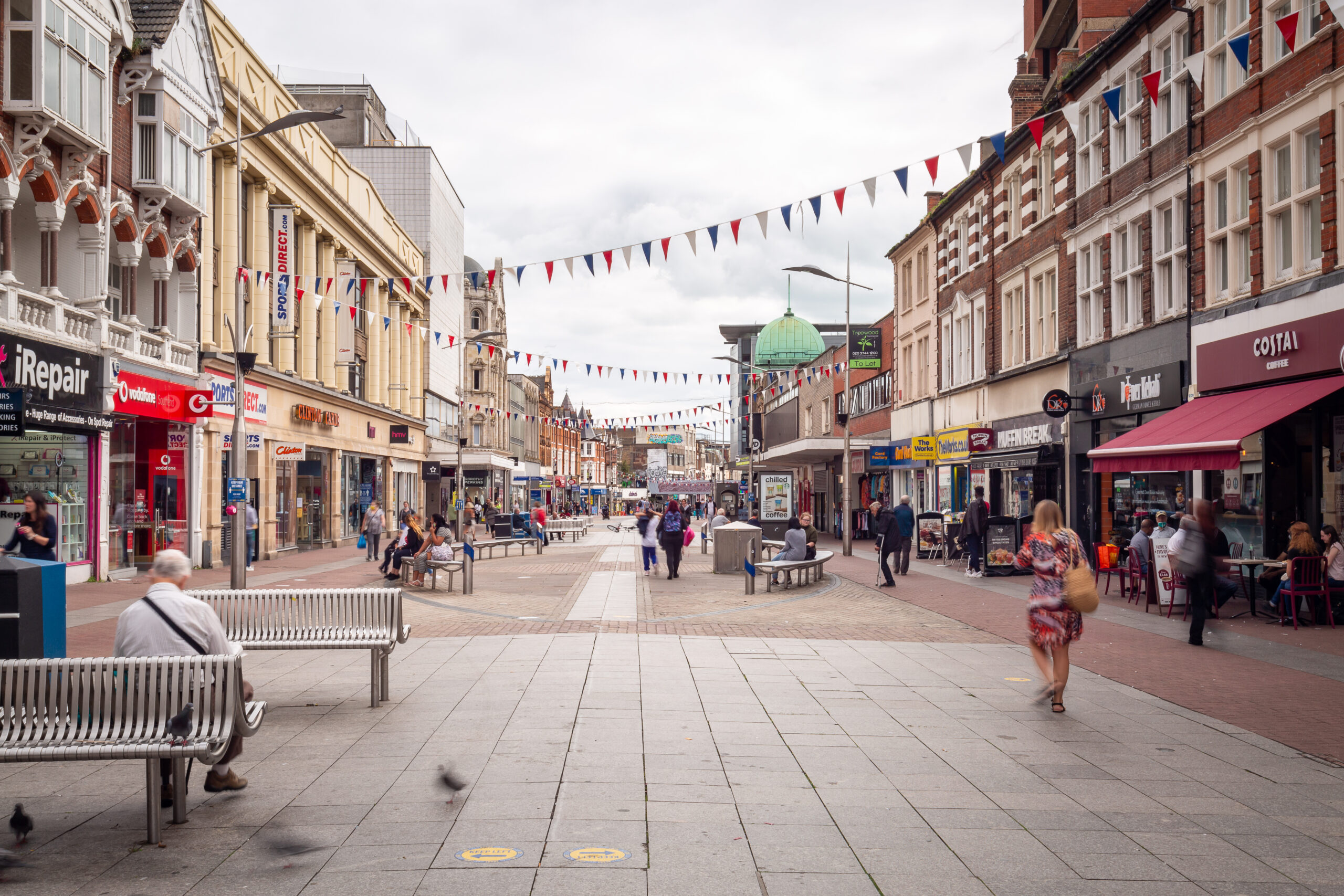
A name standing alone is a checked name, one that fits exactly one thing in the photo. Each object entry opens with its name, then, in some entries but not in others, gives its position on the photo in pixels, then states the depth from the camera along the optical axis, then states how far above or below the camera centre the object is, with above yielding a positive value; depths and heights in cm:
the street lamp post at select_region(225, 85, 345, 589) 1698 +79
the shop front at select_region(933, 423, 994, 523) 2906 +41
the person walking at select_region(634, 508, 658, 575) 2312 -113
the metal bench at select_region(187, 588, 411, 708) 896 -112
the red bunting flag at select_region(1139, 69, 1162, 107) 1324 +491
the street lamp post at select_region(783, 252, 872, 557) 2998 -117
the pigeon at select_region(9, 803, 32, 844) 512 -163
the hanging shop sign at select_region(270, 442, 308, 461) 2945 +86
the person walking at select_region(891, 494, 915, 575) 2256 -108
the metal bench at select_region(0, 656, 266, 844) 539 -110
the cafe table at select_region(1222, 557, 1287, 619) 1439 -124
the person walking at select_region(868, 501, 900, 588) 2048 -111
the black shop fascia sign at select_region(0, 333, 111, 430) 1722 +175
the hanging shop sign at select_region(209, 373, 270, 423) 2582 +219
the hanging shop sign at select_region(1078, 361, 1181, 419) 1919 +164
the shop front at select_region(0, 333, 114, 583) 1778 +72
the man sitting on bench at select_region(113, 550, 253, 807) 578 -78
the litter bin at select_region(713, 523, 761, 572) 2372 -146
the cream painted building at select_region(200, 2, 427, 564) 2759 +515
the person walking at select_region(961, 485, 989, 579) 2236 -102
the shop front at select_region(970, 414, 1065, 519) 2492 +34
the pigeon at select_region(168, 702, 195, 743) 529 -119
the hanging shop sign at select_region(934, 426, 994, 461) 2897 +105
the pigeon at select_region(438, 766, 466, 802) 595 -168
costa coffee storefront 1459 +72
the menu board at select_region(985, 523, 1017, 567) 2259 -137
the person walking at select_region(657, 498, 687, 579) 2247 -113
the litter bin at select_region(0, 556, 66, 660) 675 -80
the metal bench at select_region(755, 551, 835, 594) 1897 -159
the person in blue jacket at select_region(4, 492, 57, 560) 1416 -65
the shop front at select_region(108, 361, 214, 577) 2189 +40
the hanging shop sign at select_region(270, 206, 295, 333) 3100 +643
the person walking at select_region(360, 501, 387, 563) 2770 -120
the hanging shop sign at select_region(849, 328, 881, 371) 3628 +446
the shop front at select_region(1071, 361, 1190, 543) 1947 +44
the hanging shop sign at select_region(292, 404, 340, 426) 3312 +215
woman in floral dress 861 -96
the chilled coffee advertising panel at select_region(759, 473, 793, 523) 3294 -50
